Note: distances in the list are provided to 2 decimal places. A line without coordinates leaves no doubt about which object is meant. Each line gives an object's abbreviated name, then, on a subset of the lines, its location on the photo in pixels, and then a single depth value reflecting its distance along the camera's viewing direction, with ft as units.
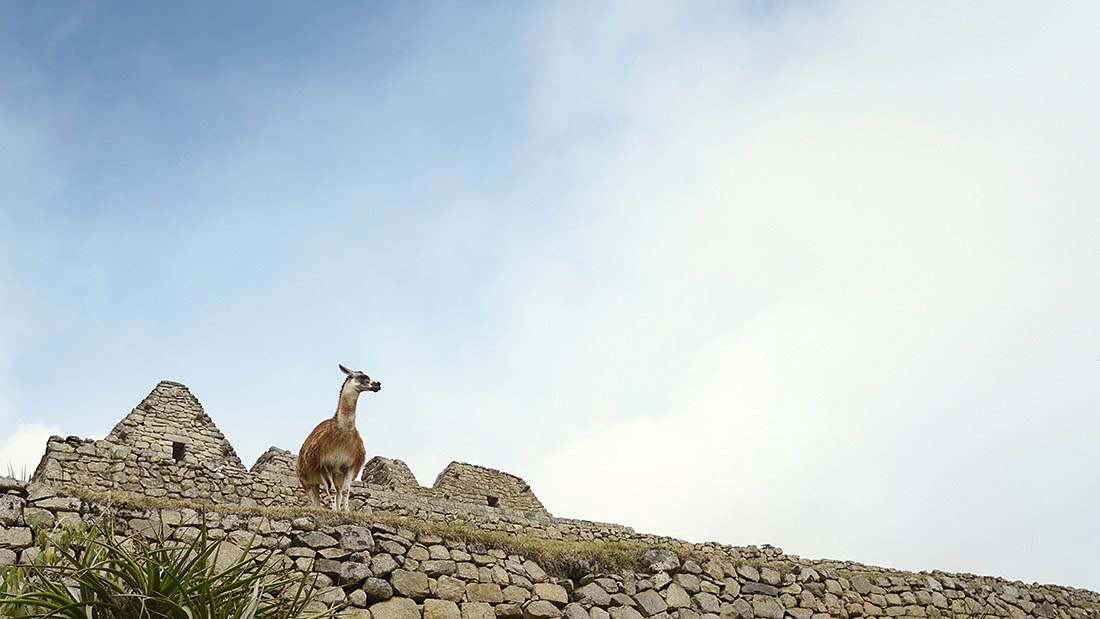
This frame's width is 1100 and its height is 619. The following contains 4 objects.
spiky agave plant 16.25
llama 33.71
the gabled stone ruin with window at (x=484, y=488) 47.32
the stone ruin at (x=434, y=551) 24.84
